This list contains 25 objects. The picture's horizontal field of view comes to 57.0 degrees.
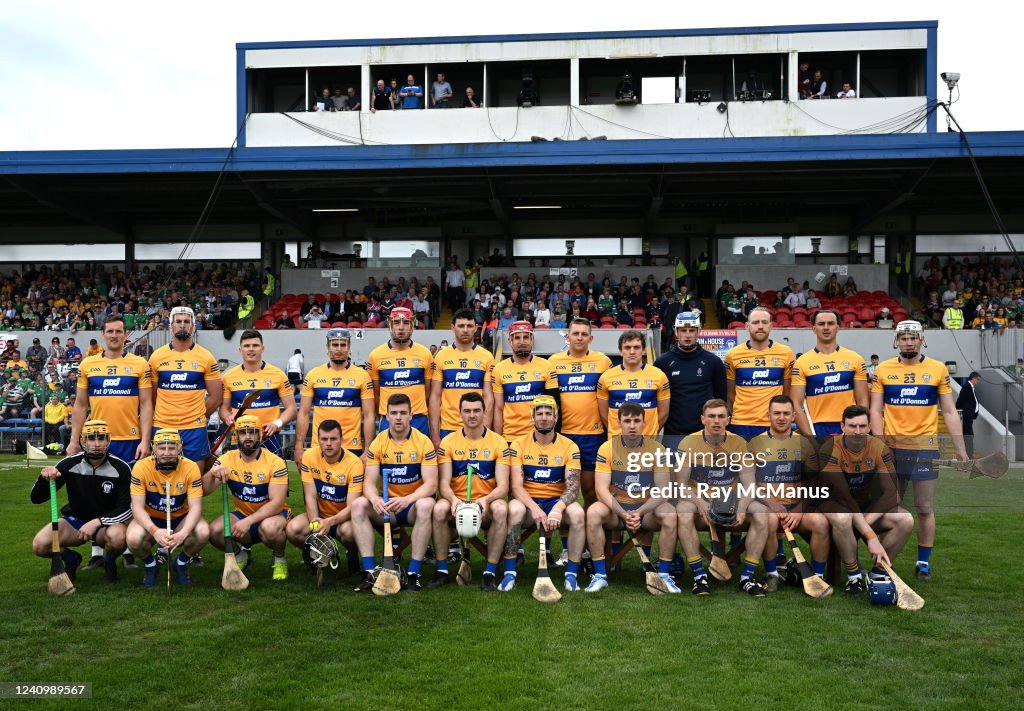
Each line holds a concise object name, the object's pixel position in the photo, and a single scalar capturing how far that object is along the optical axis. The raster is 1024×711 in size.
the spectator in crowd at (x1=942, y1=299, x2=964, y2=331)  19.59
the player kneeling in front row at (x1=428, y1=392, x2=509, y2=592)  6.94
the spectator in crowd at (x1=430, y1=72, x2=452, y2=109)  24.44
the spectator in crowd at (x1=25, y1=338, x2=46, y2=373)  19.62
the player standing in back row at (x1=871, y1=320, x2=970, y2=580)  7.26
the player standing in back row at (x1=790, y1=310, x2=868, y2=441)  7.70
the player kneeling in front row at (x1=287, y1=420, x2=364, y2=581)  7.07
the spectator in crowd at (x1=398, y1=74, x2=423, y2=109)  24.48
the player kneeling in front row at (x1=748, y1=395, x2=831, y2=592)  6.78
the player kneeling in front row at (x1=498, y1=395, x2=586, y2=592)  6.88
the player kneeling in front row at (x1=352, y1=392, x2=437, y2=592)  6.96
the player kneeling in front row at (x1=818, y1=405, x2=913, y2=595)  6.73
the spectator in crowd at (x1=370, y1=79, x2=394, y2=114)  24.61
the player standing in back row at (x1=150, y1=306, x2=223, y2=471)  8.23
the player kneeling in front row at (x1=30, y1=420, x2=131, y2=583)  7.08
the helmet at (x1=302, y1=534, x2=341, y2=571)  6.87
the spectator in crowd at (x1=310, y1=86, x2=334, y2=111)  24.89
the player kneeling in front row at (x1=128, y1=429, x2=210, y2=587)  6.97
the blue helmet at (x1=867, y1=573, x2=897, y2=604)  6.34
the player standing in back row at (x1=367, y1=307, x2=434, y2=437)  8.25
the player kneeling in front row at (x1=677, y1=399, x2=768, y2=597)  6.81
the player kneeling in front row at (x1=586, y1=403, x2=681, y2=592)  6.82
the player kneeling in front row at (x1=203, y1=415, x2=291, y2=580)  7.14
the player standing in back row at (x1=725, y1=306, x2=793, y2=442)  7.81
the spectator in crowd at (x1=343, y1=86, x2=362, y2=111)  24.77
